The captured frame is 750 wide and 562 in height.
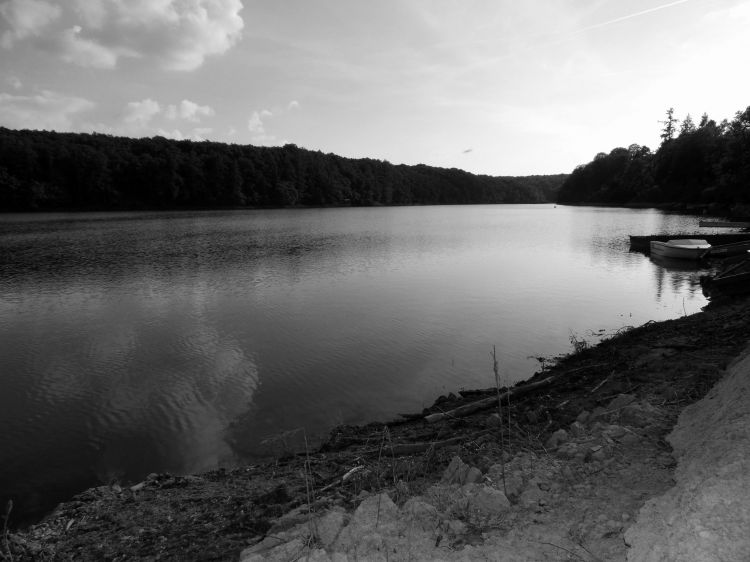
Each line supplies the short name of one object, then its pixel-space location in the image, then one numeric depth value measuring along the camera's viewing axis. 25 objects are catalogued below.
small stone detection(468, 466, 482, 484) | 4.87
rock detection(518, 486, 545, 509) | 4.27
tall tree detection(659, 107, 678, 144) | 128.25
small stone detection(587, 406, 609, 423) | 6.36
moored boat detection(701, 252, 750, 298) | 18.33
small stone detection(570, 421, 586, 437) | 5.74
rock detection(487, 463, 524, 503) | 4.54
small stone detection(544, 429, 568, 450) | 5.60
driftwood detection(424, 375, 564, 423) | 8.30
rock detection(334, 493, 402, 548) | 4.03
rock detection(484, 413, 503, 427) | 7.27
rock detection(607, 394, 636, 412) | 6.69
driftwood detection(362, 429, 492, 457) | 6.60
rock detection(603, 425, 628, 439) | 5.27
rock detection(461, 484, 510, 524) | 4.20
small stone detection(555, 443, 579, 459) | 5.10
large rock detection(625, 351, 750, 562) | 3.18
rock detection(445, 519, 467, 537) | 4.02
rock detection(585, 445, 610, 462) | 4.86
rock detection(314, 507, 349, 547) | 4.21
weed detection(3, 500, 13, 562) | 4.34
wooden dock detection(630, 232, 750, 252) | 34.12
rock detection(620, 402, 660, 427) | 5.62
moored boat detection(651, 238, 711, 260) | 30.00
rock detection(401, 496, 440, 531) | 4.20
